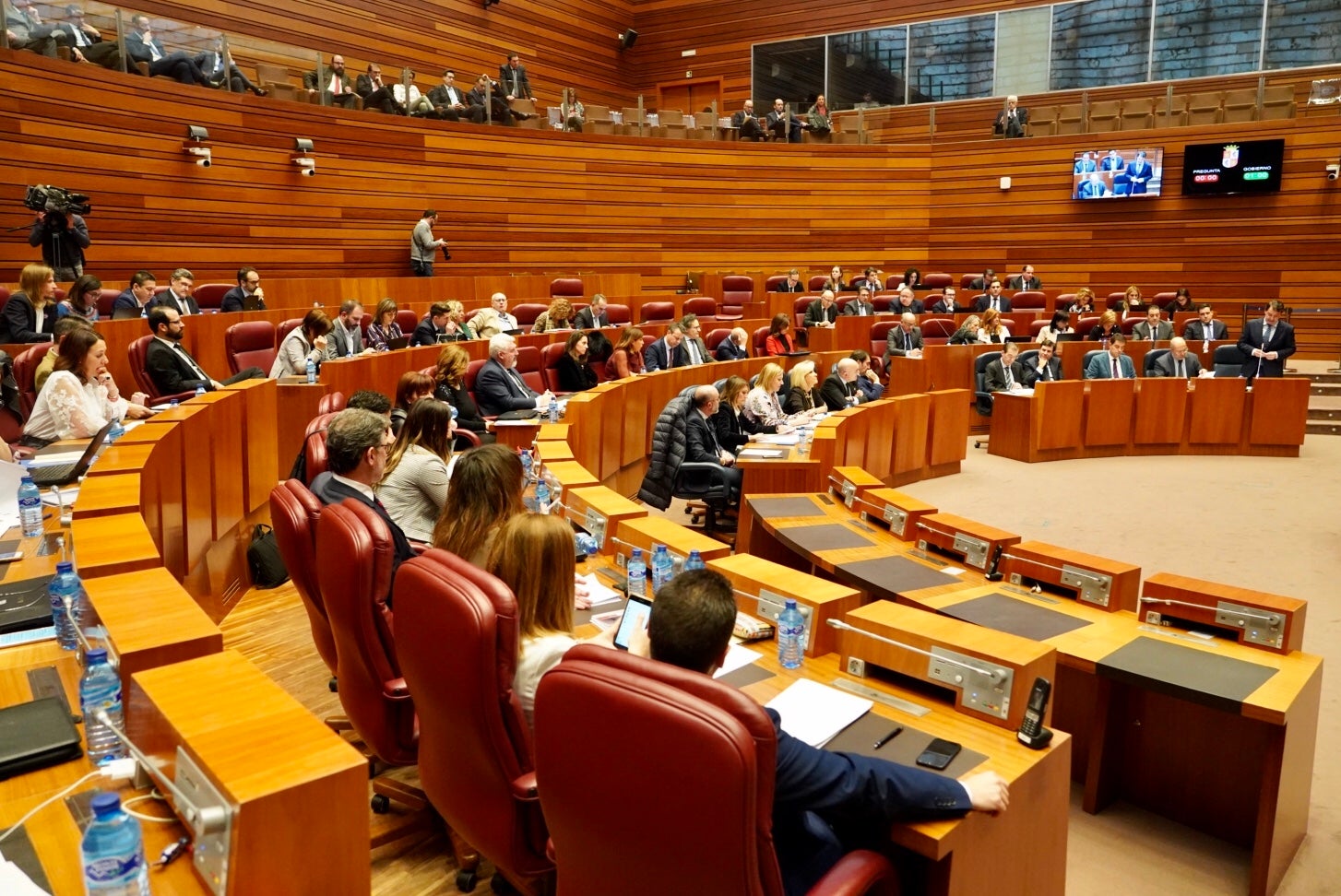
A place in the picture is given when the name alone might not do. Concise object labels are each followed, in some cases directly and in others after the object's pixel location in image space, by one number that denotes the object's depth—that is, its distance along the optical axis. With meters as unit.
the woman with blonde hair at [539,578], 1.97
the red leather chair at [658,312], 10.52
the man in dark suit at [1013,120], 14.00
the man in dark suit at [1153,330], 10.05
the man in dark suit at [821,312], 10.73
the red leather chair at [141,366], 5.52
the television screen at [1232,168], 12.52
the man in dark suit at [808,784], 1.59
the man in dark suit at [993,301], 11.51
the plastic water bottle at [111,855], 1.15
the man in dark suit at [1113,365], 8.77
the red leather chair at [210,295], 8.52
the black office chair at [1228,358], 9.51
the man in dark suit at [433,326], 7.53
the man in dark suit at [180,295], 7.00
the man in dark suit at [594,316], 9.27
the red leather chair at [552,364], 7.27
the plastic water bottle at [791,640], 2.36
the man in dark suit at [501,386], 6.21
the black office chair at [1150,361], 9.10
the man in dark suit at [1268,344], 9.22
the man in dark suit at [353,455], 3.00
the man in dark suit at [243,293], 7.97
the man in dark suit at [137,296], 6.82
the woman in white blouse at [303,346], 6.25
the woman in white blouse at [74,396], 4.21
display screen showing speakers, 13.21
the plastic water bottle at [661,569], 2.85
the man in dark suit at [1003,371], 8.88
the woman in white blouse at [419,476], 3.40
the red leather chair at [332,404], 4.72
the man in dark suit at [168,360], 5.45
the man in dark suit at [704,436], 5.57
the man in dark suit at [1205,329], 9.89
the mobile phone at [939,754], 1.86
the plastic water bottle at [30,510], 2.99
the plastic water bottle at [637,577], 2.93
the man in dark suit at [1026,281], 12.88
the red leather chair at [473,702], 1.73
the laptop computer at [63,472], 3.57
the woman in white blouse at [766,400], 6.65
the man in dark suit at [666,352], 7.93
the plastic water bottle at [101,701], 1.67
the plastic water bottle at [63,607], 2.11
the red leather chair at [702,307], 11.16
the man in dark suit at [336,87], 10.19
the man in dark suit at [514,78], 13.32
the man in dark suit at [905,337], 9.83
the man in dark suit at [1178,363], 8.91
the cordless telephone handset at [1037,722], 1.95
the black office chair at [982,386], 8.97
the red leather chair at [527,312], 9.80
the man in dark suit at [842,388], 7.65
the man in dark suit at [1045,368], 8.84
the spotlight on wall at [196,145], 9.02
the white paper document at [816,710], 2.00
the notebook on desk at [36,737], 1.61
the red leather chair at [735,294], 12.12
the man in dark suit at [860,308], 11.13
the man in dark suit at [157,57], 8.70
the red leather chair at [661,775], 1.28
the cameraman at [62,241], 7.13
